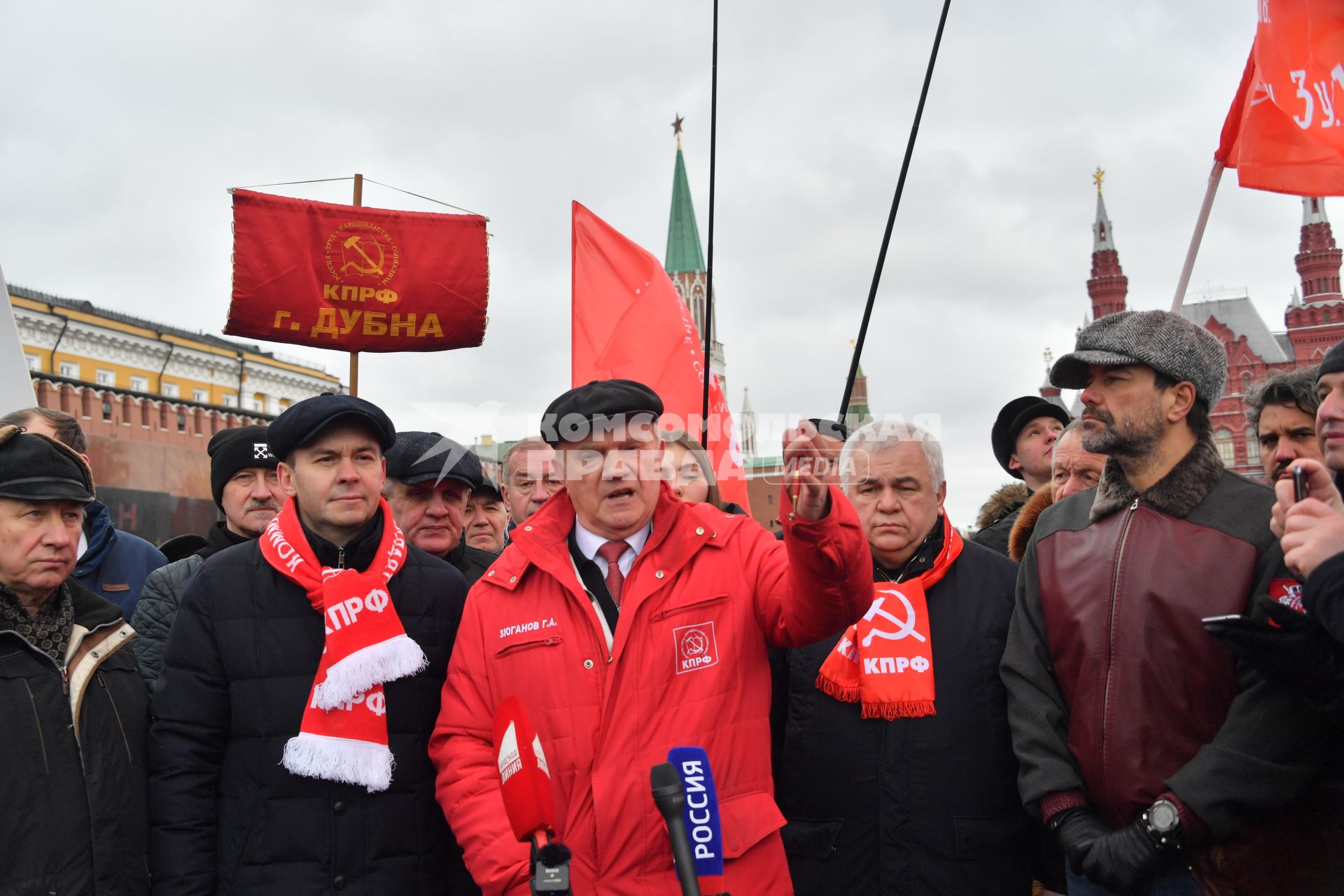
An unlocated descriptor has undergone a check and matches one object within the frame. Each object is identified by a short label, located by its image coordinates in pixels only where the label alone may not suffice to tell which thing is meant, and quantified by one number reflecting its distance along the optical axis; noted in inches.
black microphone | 66.6
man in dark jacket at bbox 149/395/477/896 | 104.2
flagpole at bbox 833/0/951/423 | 107.4
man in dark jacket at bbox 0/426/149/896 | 96.7
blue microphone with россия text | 79.4
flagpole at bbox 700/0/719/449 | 154.0
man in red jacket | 95.4
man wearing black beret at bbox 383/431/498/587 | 161.3
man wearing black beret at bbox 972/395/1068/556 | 200.1
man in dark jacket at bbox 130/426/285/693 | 159.6
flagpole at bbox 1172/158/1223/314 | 160.2
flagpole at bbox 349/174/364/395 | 196.8
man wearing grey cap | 92.3
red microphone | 70.0
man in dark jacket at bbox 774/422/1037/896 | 110.5
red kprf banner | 230.1
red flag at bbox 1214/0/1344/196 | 175.2
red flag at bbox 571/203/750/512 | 265.0
